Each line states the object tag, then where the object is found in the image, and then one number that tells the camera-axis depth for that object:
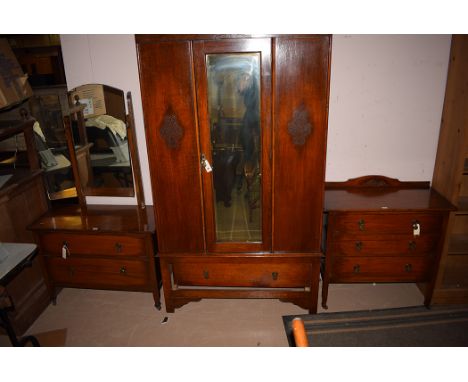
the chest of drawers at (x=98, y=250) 2.72
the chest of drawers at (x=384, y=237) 2.56
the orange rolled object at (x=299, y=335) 0.78
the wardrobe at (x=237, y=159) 2.05
